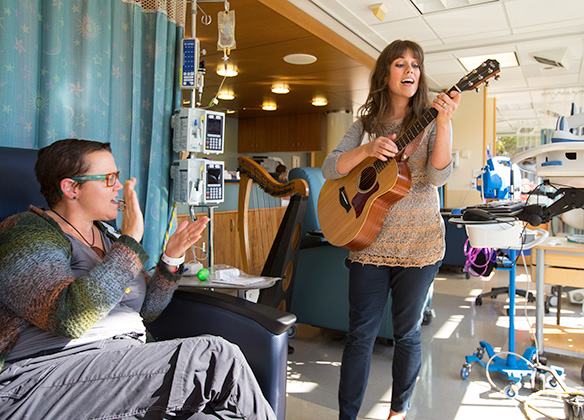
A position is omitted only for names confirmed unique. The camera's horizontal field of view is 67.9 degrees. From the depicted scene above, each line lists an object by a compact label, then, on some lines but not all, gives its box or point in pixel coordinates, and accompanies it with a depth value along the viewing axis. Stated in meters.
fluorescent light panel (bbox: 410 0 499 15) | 4.07
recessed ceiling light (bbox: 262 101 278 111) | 7.84
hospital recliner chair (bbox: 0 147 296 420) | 1.21
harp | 2.42
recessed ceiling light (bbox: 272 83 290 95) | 6.42
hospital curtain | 1.66
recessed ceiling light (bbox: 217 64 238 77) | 5.41
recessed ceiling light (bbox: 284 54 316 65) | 4.96
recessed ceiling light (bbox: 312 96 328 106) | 7.41
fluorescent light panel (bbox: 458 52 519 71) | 5.57
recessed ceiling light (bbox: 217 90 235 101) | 6.96
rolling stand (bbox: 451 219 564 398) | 2.01
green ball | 1.69
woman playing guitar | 1.58
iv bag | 2.21
